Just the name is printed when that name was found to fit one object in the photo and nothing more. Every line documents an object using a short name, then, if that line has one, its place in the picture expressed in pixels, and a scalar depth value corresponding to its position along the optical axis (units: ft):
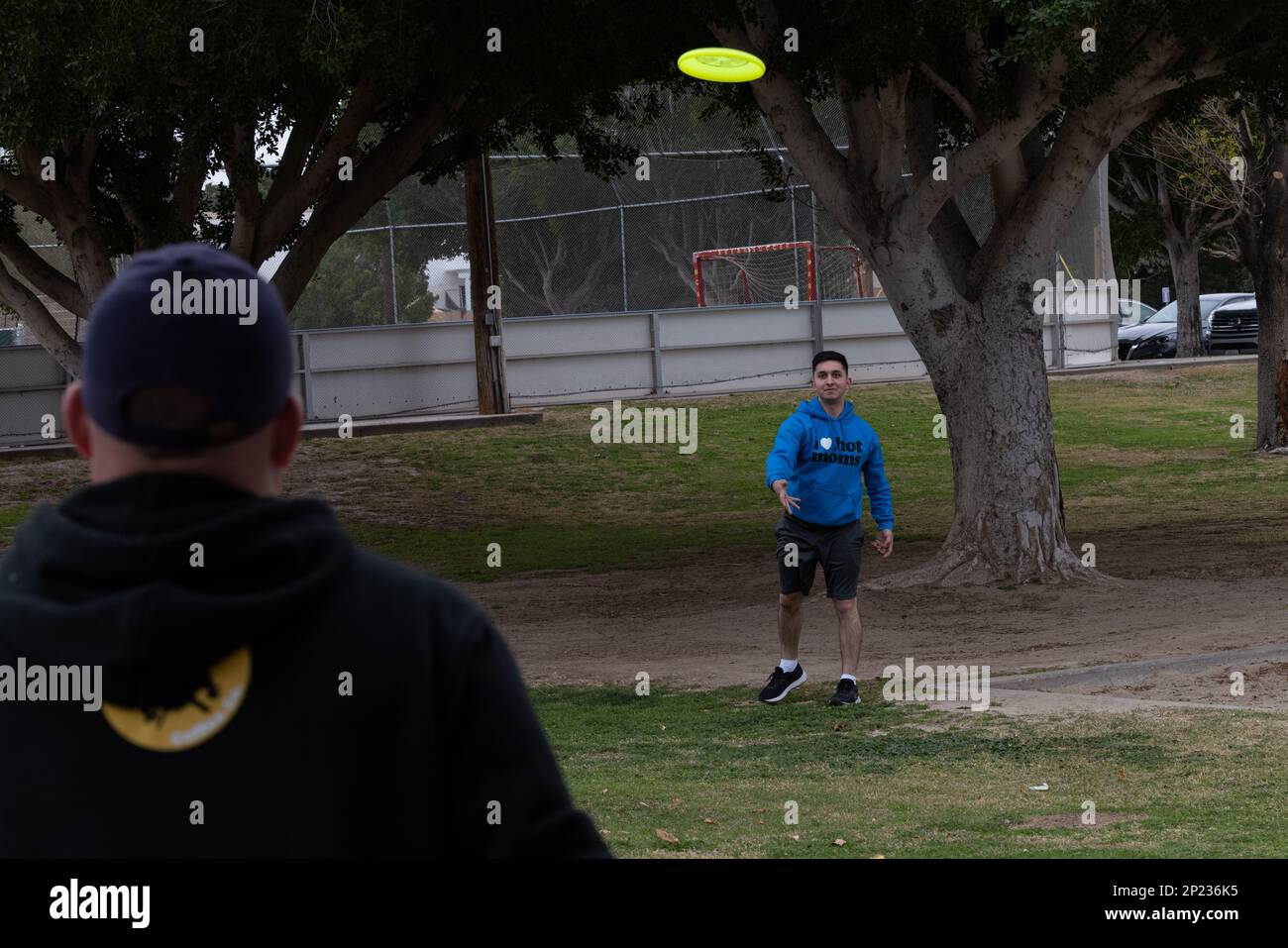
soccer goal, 107.34
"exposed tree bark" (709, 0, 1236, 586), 48.75
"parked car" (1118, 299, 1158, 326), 142.61
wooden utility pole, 87.61
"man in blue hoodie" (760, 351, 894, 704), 32.68
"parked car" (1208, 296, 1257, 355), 132.77
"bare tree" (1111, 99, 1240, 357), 108.68
